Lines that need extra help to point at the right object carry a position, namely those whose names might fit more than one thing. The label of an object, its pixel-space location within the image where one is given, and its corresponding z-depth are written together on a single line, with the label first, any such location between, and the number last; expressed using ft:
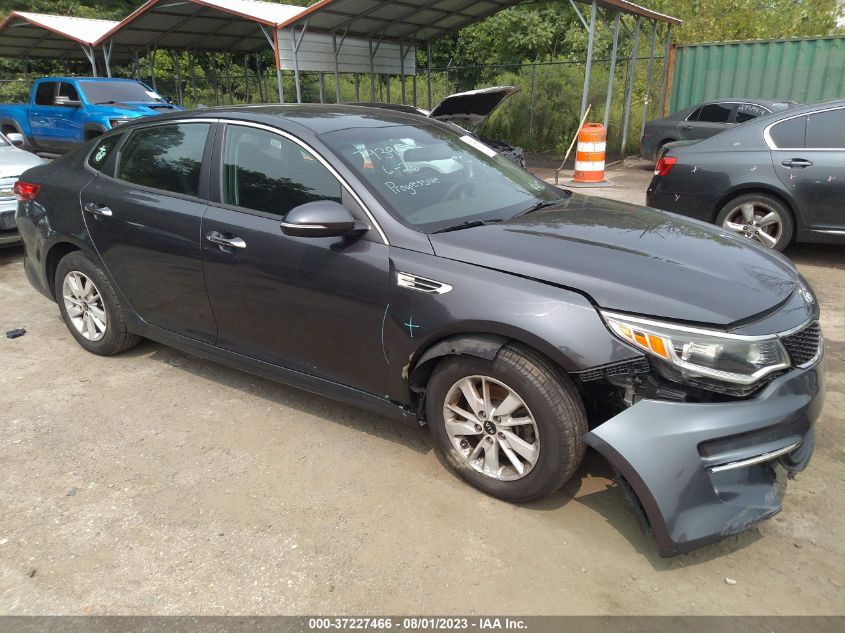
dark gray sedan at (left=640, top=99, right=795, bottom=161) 36.62
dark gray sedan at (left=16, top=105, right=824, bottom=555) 7.76
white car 22.29
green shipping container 42.83
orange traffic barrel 36.68
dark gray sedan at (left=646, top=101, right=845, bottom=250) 18.99
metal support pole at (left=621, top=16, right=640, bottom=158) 48.85
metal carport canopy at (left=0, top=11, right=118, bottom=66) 59.16
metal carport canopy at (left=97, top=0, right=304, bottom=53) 48.57
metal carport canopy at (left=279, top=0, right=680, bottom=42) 44.70
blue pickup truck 40.98
